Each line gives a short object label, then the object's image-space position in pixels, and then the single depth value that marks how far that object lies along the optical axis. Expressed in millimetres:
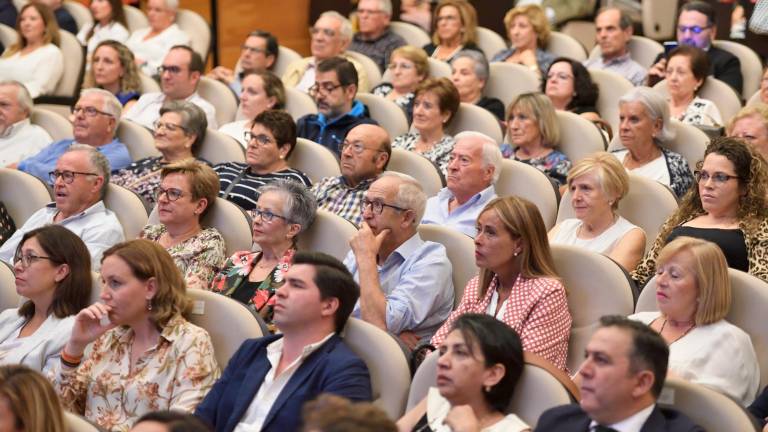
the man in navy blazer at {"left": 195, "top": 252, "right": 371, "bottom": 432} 6119
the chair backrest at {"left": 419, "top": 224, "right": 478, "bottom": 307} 7561
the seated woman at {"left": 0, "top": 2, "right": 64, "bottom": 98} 13863
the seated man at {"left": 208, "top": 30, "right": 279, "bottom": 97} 14213
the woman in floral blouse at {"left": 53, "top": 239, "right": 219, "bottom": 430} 6563
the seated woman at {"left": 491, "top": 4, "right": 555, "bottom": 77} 14027
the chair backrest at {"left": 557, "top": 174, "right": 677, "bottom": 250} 8297
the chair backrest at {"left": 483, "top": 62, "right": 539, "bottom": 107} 12697
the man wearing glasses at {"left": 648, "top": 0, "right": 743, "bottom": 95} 12761
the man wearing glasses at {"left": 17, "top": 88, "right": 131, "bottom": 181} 10937
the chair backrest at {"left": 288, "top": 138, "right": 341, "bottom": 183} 9957
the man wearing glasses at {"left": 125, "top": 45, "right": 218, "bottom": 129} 12732
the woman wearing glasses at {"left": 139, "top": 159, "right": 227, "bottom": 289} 8348
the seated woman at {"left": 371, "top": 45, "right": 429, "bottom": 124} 12725
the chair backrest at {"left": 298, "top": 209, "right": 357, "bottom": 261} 8033
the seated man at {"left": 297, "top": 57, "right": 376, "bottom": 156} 11366
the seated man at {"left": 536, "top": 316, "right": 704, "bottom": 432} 5197
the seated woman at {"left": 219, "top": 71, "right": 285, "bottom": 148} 12110
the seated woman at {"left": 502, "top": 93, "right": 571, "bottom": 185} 10365
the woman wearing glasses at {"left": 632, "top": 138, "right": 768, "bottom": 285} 7532
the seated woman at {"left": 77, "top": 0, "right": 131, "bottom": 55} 15865
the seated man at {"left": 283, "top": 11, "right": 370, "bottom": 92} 13941
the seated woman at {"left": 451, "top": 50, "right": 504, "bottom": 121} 12403
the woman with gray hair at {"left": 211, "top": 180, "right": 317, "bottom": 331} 7954
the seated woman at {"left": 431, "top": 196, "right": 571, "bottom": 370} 6652
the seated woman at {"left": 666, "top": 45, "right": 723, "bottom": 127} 11574
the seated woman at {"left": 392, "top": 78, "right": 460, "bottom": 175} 10944
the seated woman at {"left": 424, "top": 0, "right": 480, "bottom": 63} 14471
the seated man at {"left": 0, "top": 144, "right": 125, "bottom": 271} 8863
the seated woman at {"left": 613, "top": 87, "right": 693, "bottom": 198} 9513
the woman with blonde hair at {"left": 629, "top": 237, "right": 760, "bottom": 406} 6159
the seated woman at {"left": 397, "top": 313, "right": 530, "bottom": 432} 5551
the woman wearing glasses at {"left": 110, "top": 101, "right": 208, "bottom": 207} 10479
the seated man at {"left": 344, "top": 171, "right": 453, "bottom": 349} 7339
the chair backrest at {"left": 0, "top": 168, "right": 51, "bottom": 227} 9499
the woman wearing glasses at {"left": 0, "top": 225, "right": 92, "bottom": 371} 7149
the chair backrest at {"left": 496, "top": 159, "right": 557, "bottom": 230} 8898
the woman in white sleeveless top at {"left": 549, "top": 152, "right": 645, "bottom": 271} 7825
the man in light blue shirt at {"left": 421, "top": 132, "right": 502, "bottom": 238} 8798
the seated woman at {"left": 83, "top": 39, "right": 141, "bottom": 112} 13097
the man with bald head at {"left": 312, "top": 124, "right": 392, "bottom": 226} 9328
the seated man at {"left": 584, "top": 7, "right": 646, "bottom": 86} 13591
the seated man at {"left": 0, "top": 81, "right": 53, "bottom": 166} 11445
